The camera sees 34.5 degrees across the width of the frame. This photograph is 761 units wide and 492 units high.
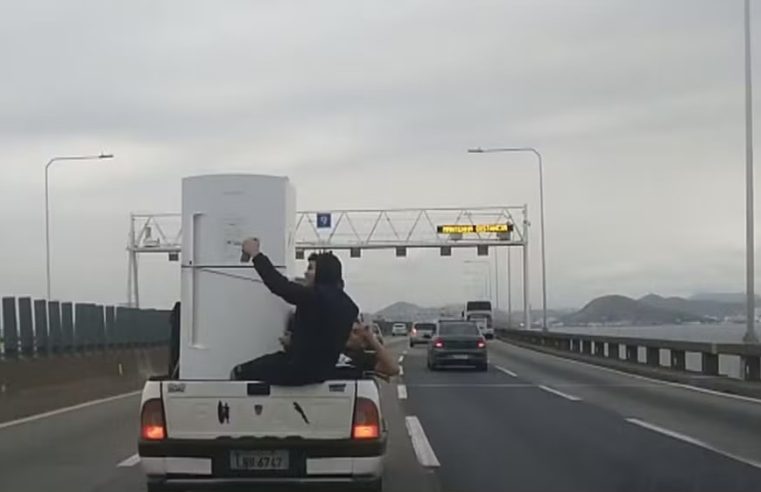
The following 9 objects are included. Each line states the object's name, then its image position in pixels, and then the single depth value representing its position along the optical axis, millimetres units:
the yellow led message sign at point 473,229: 77500
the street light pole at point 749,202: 27250
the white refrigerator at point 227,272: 10148
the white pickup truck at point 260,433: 9484
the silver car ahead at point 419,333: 70375
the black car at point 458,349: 38562
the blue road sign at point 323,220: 74750
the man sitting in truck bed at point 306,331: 9312
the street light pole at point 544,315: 63284
